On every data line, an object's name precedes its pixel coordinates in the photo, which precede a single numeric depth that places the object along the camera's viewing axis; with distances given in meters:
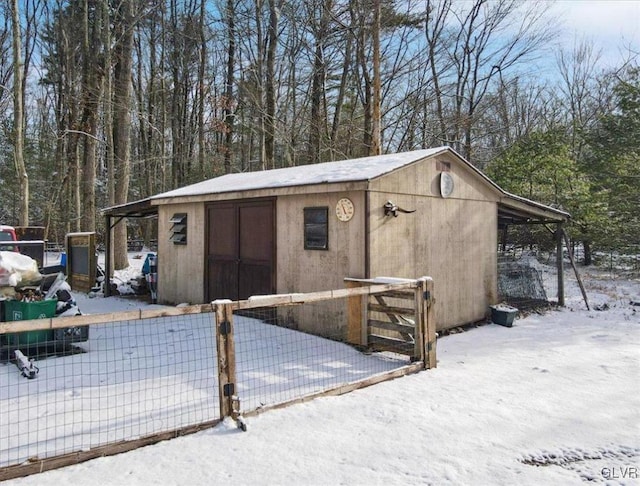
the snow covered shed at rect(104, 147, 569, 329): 6.52
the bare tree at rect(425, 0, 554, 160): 19.97
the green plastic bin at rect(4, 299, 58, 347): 5.57
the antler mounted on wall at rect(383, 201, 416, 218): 6.50
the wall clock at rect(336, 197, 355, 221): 6.45
